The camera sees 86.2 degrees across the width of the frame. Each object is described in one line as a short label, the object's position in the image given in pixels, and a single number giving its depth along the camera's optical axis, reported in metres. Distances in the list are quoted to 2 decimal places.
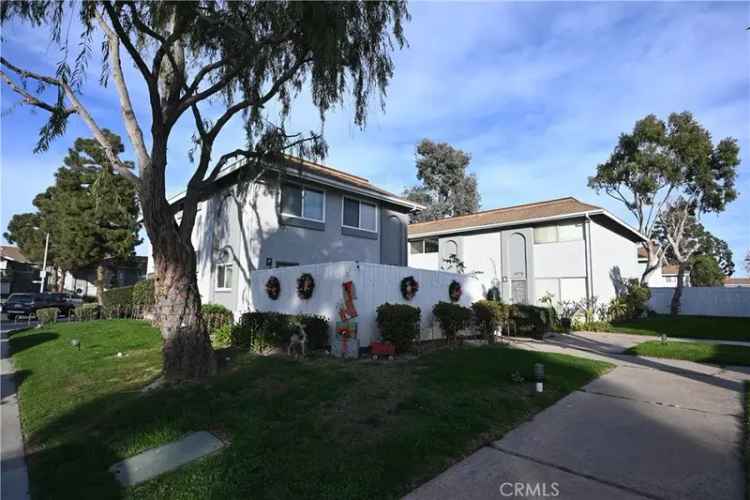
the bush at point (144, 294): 17.86
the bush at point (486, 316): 12.62
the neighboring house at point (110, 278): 36.12
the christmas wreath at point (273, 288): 11.87
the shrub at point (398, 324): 9.27
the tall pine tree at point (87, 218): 24.97
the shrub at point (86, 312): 18.56
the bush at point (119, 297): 19.55
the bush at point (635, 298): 20.75
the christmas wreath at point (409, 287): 10.77
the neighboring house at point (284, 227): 13.44
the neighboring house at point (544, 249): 19.36
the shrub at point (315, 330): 9.70
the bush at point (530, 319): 14.47
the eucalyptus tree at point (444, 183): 41.78
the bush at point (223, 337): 11.06
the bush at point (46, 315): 17.17
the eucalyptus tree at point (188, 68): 6.79
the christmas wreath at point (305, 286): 10.60
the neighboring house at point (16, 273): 38.56
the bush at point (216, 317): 13.20
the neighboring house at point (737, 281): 57.03
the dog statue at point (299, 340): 9.30
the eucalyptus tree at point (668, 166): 20.67
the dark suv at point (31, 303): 22.59
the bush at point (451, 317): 11.09
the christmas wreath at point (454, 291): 12.57
